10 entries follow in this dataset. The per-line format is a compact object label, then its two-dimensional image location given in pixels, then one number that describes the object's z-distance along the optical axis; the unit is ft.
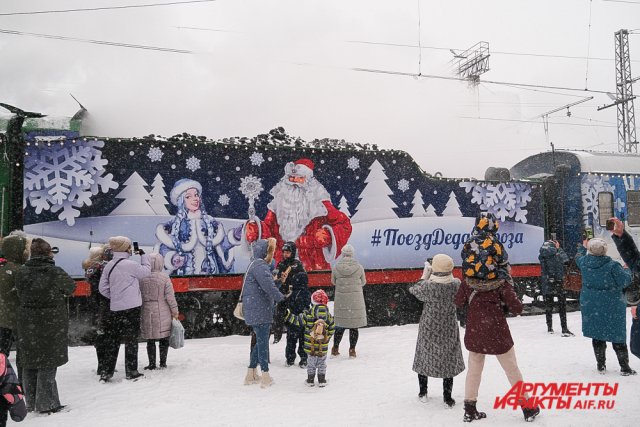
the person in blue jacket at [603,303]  16.85
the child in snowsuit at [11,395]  8.95
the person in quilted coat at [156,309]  18.86
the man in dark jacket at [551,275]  24.64
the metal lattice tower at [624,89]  72.08
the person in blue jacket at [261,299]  16.60
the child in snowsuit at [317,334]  16.78
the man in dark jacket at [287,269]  19.88
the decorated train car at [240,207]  22.65
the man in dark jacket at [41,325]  14.17
